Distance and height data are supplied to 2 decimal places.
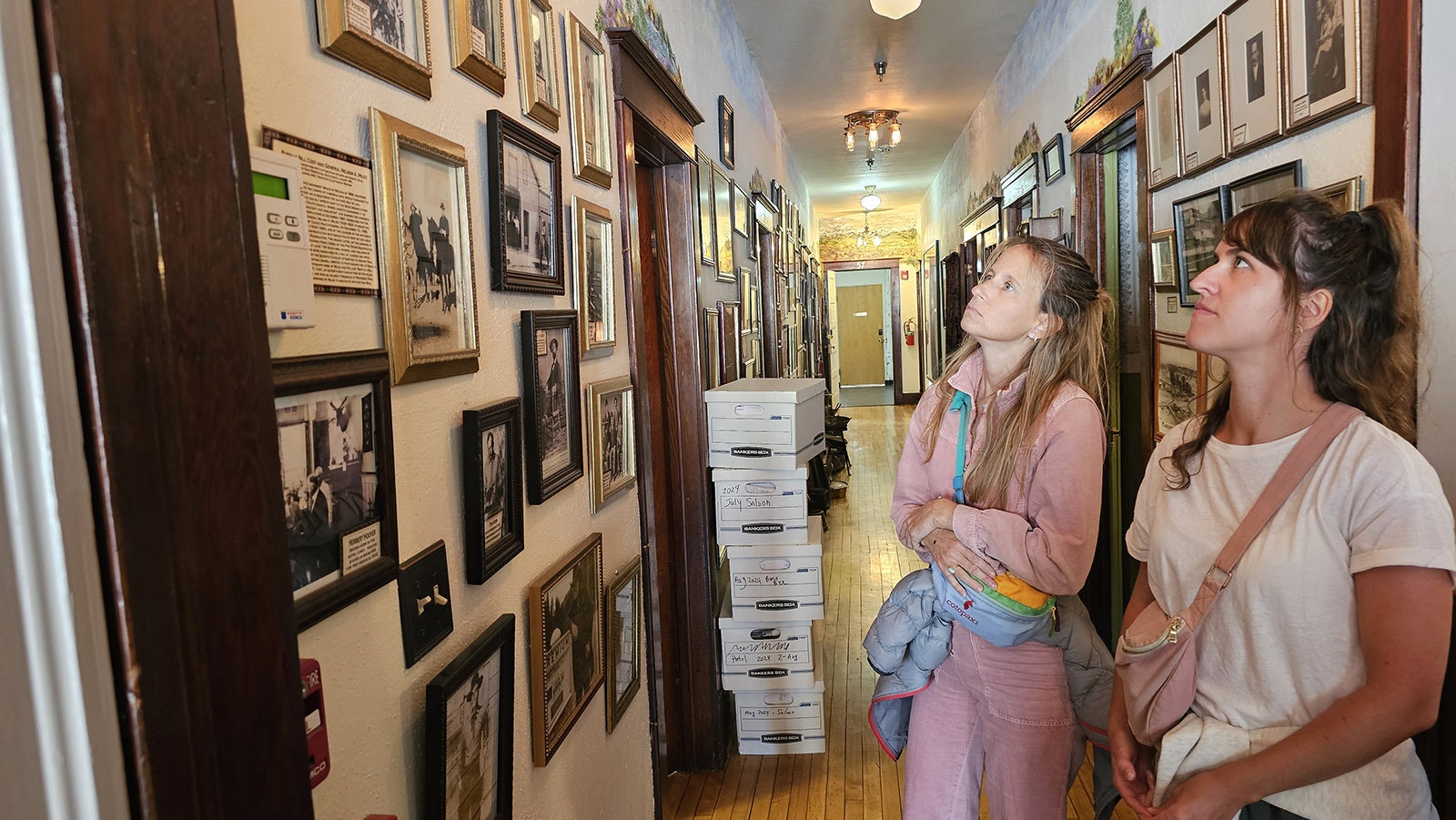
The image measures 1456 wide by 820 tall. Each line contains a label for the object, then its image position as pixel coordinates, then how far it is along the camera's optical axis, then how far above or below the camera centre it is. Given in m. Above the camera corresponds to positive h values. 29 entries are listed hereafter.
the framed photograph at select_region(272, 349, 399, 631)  0.87 -0.13
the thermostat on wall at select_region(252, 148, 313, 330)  0.82 +0.11
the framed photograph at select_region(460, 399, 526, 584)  1.28 -0.22
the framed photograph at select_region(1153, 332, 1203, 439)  2.57 -0.22
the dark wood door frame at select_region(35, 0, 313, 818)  0.50 -0.02
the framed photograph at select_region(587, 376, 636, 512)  1.96 -0.24
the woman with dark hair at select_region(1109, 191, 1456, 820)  1.06 -0.32
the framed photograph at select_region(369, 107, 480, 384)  1.06 +0.13
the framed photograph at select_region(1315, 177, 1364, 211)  1.68 +0.20
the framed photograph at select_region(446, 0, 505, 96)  1.28 +0.47
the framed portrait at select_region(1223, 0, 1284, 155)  2.00 +0.55
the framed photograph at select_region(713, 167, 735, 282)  3.65 +0.48
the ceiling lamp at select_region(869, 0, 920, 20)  3.81 +1.38
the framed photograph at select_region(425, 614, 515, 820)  1.13 -0.55
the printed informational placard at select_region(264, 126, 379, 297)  0.91 +0.15
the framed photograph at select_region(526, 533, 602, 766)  1.54 -0.58
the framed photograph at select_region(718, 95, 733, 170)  3.96 +0.92
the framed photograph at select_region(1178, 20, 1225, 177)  2.32 +0.57
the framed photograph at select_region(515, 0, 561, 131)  1.55 +0.52
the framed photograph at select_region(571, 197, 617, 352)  1.90 +0.15
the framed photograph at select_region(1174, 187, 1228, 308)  2.38 +0.21
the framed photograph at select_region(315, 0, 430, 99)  0.94 +0.37
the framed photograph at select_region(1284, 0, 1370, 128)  1.64 +0.48
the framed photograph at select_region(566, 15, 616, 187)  1.88 +0.53
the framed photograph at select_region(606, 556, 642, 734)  2.04 -0.73
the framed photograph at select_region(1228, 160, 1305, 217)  1.95 +0.28
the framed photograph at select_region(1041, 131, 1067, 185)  3.98 +0.72
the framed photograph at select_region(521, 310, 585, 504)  1.55 -0.11
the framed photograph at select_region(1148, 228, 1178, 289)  2.76 +0.16
